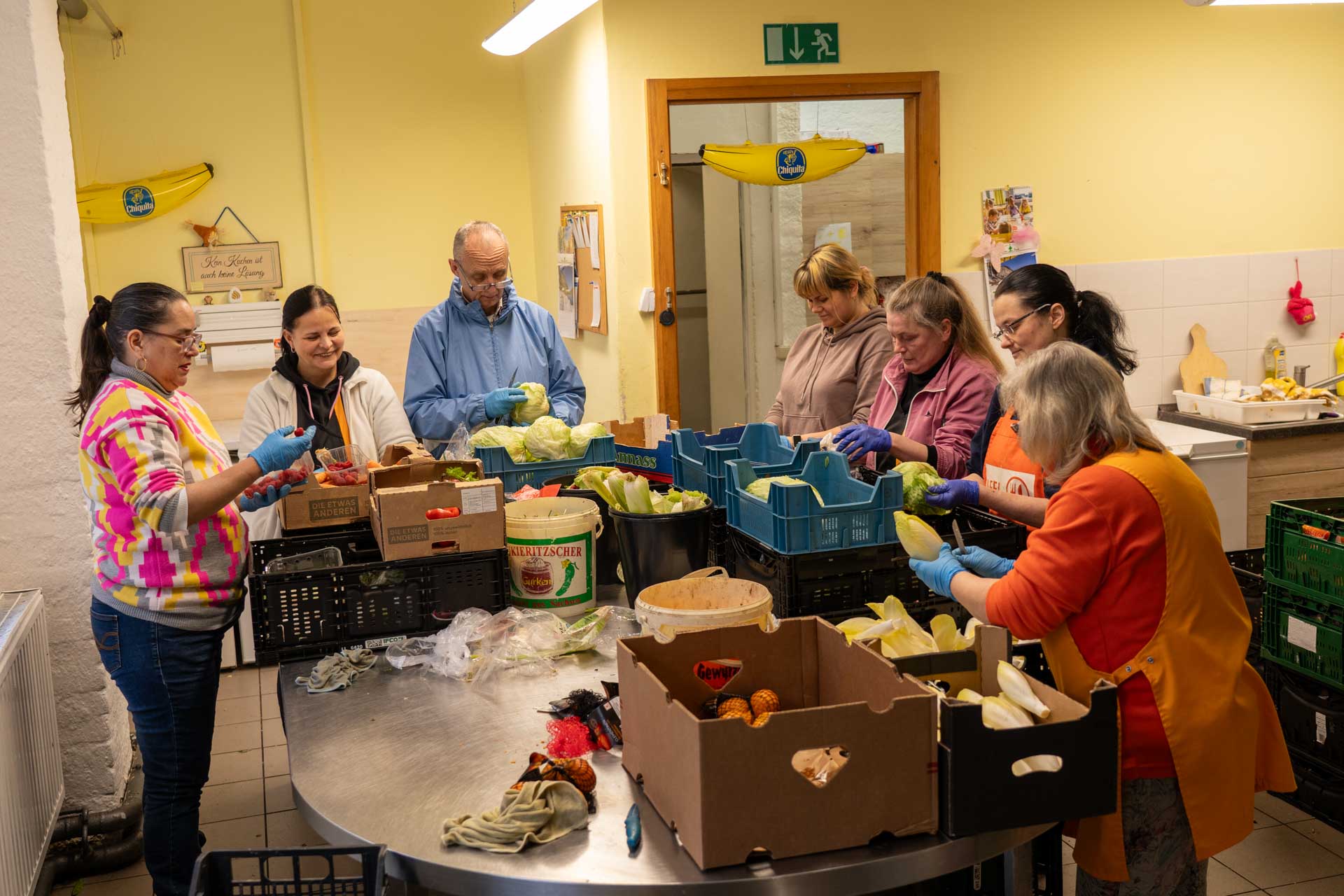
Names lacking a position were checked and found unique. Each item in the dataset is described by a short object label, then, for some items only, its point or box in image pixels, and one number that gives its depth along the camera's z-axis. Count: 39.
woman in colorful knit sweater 2.70
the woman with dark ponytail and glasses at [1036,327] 3.07
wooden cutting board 5.95
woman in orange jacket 2.09
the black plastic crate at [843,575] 2.59
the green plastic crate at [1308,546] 3.33
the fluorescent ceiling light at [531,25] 4.27
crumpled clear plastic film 2.56
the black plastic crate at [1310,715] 3.45
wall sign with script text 6.39
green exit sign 5.44
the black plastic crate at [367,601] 2.60
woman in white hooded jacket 3.82
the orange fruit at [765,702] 1.95
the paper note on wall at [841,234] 7.02
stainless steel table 1.68
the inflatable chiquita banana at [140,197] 6.14
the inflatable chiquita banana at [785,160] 5.64
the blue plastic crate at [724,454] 3.09
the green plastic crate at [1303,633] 3.38
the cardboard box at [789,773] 1.62
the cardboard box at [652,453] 3.50
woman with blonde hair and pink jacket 3.62
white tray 5.39
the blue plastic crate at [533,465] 3.46
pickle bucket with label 2.84
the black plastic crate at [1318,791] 3.51
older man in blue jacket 4.45
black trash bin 2.85
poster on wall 5.73
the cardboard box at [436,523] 2.65
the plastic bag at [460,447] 3.58
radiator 2.88
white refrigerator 5.27
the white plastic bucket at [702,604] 2.30
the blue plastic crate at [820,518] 2.56
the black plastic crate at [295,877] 1.75
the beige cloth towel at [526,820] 1.78
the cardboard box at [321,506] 3.06
